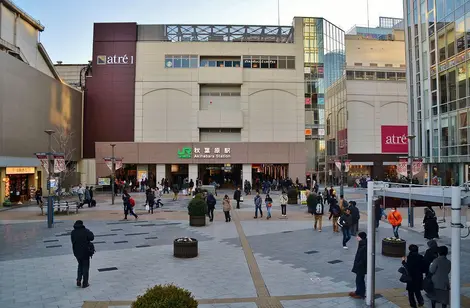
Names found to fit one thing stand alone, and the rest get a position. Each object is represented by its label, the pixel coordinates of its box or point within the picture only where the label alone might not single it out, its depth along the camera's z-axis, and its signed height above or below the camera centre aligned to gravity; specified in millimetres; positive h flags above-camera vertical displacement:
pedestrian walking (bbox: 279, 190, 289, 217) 23141 -2191
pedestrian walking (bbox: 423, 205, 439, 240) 14973 -2250
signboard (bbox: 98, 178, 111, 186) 43762 -1611
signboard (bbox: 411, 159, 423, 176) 24917 +7
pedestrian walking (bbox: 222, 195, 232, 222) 21484 -2253
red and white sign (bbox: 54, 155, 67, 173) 24469 +251
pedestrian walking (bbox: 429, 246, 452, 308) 7883 -2314
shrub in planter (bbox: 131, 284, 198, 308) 5523 -1930
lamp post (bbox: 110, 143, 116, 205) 33547 +290
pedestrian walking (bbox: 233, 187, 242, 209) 28219 -2083
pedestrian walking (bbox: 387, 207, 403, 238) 15586 -2144
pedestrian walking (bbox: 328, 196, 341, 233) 17883 -2219
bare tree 42697 +2686
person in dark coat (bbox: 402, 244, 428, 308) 8492 -2359
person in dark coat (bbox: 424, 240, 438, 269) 8795 -2043
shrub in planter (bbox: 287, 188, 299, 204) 31769 -2441
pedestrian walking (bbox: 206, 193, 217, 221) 21519 -2083
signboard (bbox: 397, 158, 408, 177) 25641 -58
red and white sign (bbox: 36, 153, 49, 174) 23766 +556
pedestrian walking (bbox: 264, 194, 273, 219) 22641 -2141
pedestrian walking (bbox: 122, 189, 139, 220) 22562 -2120
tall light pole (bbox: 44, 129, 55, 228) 20031 -2455
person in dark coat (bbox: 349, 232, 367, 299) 9273 -2528
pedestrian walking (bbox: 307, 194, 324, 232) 18406 -2128
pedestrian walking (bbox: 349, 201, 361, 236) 16172 -1992
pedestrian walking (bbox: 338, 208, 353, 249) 14680 -2239
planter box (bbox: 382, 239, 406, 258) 13078 -2812
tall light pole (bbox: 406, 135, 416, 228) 19047 -2665
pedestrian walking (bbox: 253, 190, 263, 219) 22969 -2170
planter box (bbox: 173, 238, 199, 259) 13125 -2830
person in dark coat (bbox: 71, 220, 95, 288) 10047 -2203
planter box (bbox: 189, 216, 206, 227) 19981 -2825
